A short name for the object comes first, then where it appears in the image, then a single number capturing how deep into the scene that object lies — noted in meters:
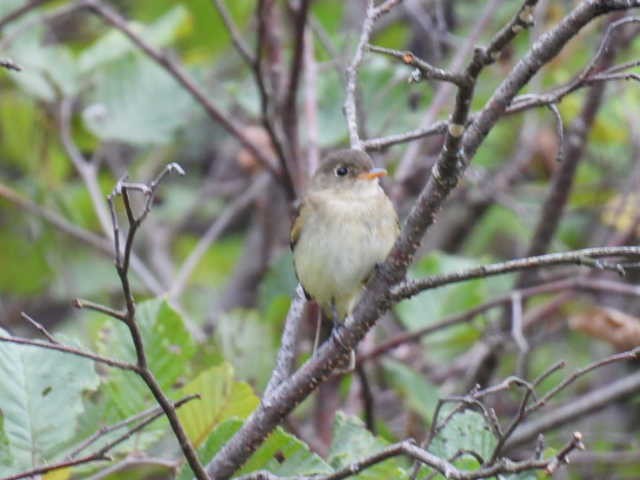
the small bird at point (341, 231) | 6.56
